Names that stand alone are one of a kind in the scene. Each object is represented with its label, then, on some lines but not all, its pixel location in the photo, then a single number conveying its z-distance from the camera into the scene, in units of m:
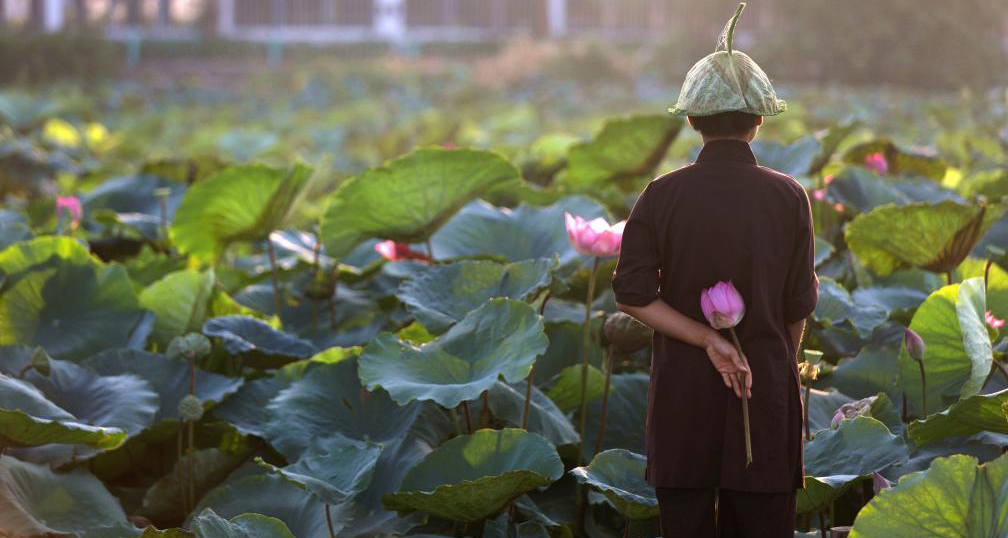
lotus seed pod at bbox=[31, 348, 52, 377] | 13.92
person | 12.89
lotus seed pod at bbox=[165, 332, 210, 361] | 14.06
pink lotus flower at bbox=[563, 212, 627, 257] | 13.53
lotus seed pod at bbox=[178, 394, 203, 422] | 13.80
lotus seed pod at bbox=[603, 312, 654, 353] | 13.72
